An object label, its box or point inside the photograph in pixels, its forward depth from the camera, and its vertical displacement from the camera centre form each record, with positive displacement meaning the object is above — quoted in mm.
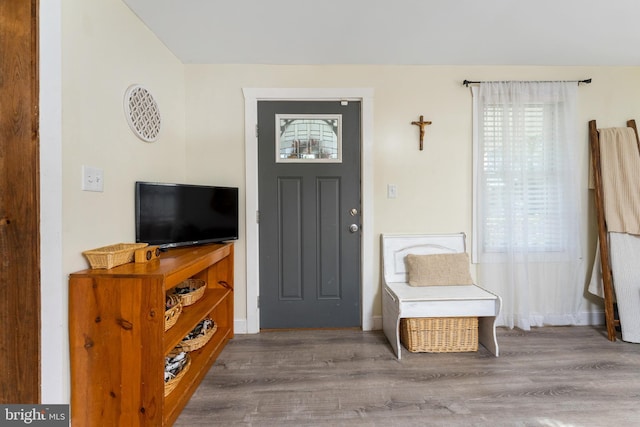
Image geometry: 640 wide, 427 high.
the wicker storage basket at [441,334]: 2006 -864
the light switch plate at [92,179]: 1341 +180
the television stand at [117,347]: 1227 -576
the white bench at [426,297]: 1937 -584
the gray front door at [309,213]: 2367 +7
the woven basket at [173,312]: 1451 -513
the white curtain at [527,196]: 2326 +134
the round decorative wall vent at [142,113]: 1657 +640
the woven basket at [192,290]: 1780 -503
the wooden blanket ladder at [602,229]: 2238 -141
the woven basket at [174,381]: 1429 -881
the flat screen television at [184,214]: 1700 +6
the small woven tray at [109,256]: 1310 -192
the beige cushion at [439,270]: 2219 -451
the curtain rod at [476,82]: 2347 +1088
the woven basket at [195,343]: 1769 -824
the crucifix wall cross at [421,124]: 2344 +740
